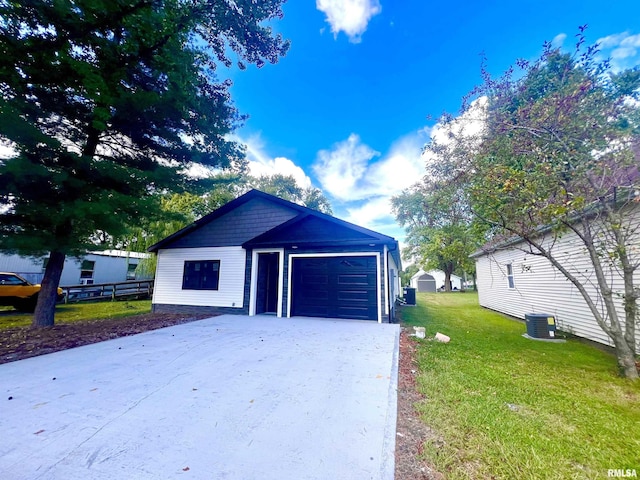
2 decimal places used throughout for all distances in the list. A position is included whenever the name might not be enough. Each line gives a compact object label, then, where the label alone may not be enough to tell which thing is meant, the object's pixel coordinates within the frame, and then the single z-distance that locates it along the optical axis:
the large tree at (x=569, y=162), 4.07
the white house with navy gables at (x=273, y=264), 8.34
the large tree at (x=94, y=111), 5.81
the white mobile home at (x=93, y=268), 12.95
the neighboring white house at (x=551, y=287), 6.06
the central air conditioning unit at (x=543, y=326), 6.47
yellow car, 10.54
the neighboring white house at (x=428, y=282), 35.56
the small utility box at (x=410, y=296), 14.99
